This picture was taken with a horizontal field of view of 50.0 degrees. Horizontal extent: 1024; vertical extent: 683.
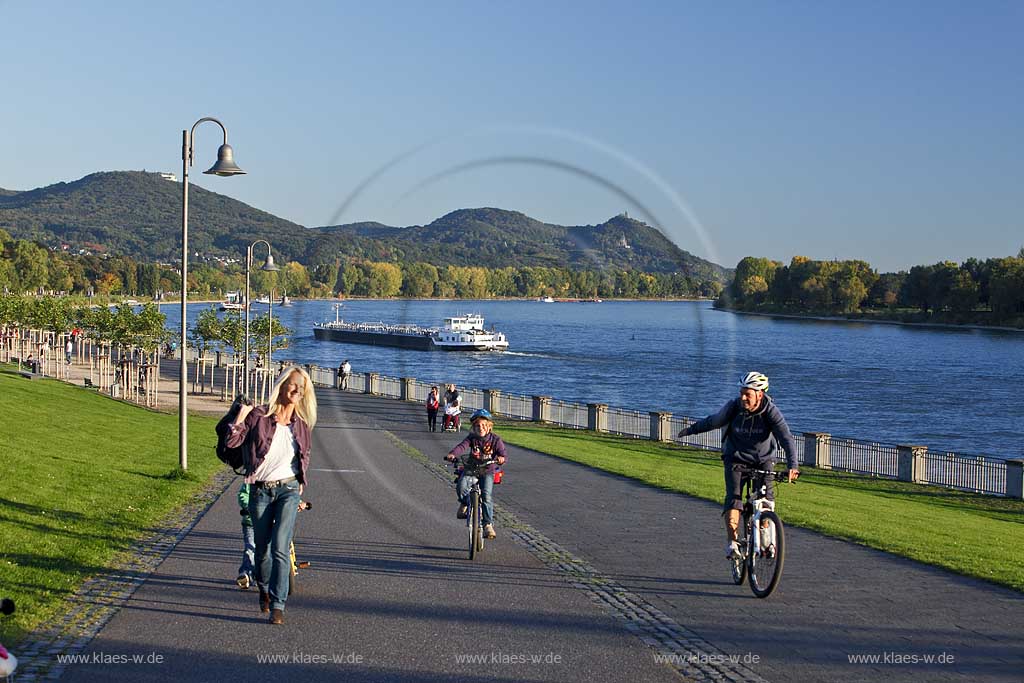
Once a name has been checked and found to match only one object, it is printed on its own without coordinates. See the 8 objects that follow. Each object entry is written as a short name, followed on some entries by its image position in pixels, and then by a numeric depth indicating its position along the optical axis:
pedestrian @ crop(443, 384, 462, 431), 29.72
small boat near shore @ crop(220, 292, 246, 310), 51.44
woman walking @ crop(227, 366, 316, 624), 8.66
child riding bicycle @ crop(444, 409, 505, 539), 11.95
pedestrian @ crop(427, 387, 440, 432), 30.95
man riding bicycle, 9.92
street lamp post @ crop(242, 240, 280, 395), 33.90
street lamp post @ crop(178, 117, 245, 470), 19.68
